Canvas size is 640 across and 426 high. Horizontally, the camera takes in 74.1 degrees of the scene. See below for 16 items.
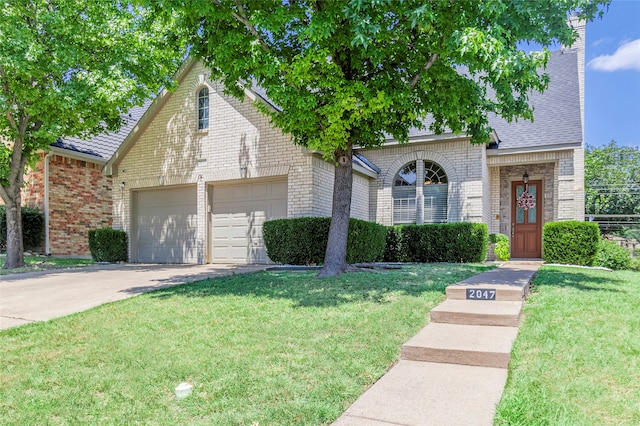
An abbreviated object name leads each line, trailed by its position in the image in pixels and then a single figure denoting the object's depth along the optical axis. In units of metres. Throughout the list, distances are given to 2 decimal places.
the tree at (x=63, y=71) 10.06
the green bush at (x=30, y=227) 14.02
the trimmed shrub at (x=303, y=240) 9.89
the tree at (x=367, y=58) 6.06
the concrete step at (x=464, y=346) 3.56
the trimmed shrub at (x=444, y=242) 11.81
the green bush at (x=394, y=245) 12.70
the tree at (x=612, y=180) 28.19
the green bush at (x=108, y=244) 12.93
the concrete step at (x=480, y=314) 4.48
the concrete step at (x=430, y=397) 2.66
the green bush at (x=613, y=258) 11.16
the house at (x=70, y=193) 14.45
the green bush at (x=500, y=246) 13.07
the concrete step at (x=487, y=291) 5.32
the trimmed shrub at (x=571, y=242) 11.20
